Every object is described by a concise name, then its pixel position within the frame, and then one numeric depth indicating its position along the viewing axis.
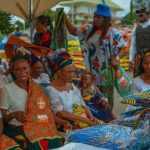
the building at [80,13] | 26.03
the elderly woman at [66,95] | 4.48
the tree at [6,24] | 9.50
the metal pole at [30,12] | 7.35
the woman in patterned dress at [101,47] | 6.41
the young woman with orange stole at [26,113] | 4.05
